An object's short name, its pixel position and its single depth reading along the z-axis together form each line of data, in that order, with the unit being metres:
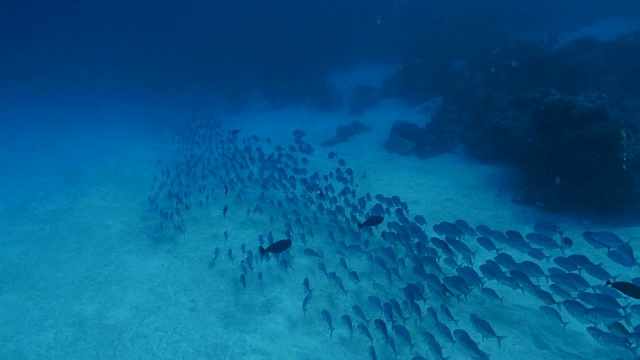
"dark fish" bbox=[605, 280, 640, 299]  5.09
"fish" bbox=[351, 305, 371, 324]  6.33
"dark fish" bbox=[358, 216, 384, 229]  8.17
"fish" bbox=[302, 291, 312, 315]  7.06
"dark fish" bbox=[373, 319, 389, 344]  5.68
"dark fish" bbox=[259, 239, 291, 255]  7.31
